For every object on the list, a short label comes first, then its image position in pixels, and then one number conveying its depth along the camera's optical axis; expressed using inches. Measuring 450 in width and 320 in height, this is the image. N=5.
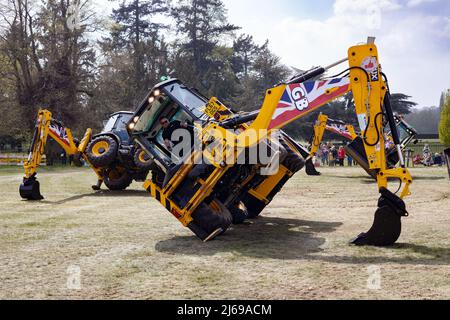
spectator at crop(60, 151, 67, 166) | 1503.4
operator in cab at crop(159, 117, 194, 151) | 351.3
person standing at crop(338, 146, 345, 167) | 1326.9
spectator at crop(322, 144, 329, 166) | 1422.2
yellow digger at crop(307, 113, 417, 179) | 868.0
